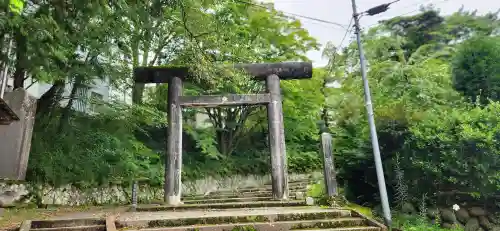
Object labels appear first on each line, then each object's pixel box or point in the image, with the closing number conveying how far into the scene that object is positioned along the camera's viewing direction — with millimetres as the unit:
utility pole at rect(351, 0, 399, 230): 7199
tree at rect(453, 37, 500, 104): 10477
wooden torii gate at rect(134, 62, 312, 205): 9002
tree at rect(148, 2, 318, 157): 8281
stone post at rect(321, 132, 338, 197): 8203
